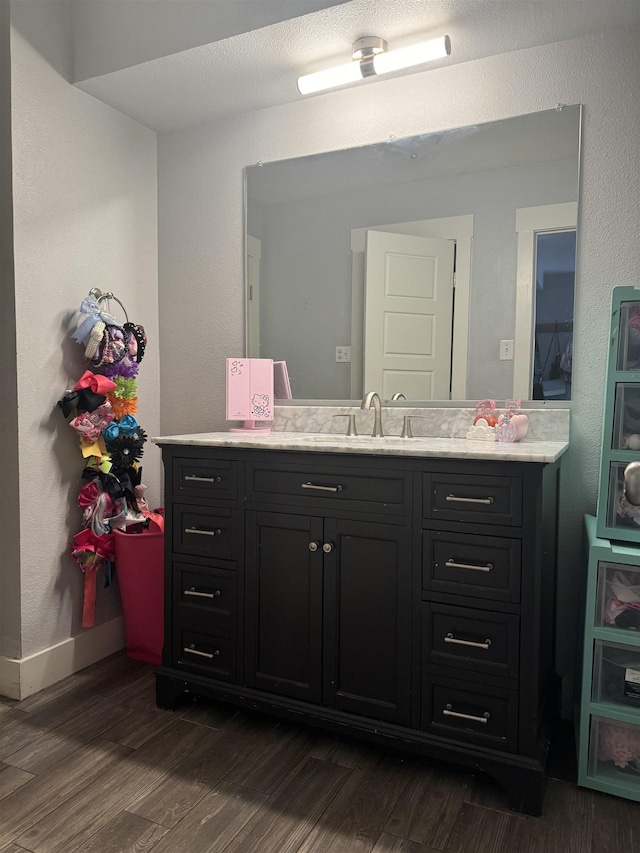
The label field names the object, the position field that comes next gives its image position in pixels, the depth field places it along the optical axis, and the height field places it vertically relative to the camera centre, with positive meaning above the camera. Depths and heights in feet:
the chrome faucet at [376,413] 7.16 -0.33
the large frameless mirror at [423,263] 6.91 +1.50
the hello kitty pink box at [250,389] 8.04 -0.07
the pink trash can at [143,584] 7.91 -2.60
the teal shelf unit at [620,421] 5.48 -0.28
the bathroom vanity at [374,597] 5.37 -2.05
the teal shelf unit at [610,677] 5.37 -2.52
